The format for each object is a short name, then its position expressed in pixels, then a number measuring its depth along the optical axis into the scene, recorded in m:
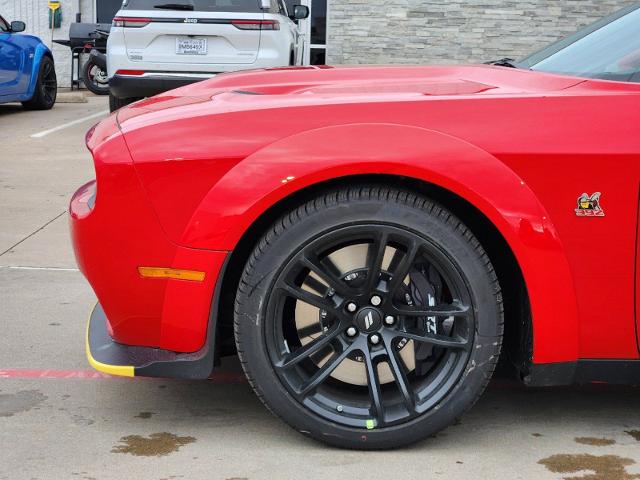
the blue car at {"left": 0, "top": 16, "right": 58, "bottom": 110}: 12.98
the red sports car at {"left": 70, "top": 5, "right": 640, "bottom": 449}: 3.10
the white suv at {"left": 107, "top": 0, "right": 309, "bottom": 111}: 10.49
